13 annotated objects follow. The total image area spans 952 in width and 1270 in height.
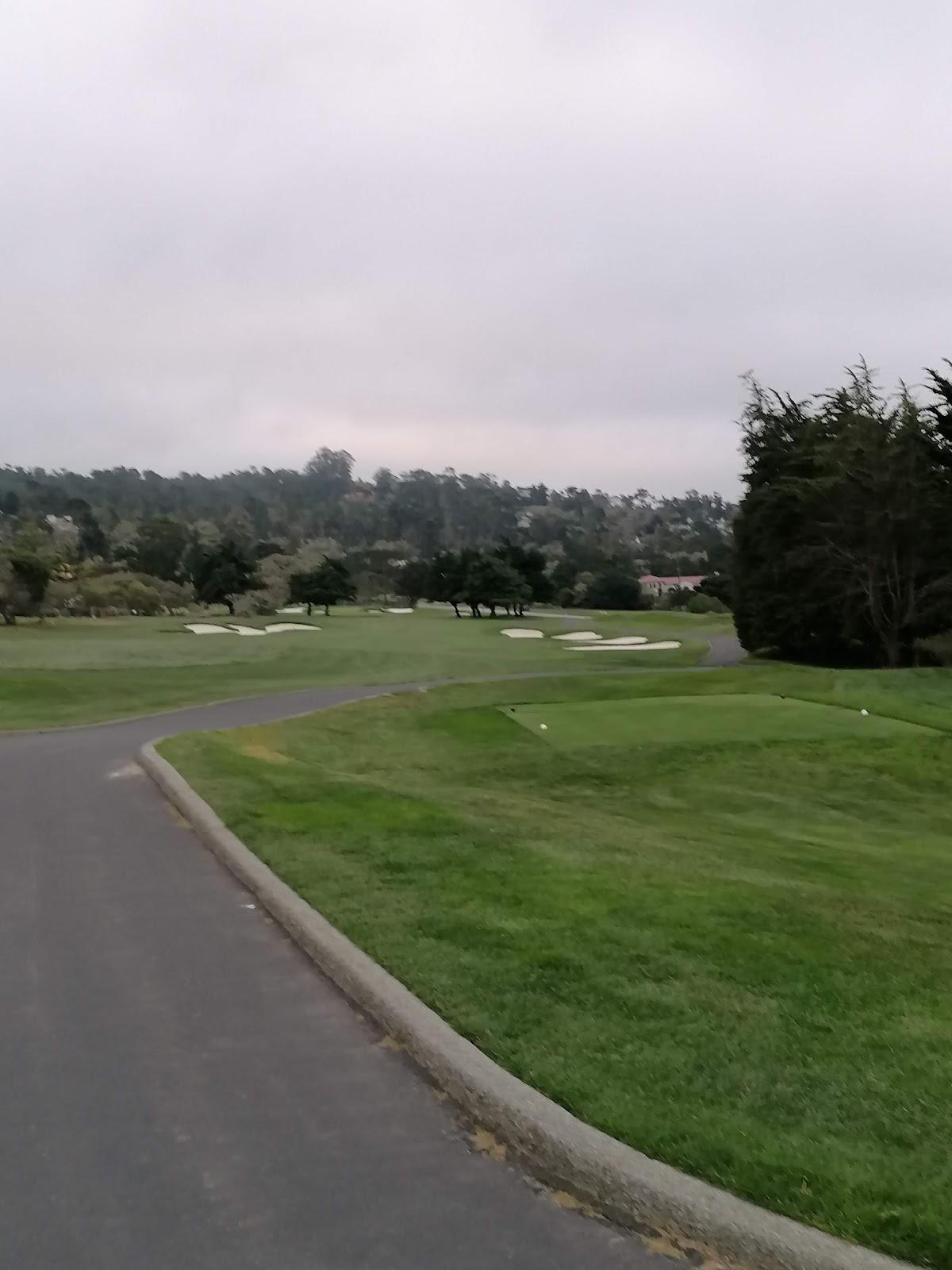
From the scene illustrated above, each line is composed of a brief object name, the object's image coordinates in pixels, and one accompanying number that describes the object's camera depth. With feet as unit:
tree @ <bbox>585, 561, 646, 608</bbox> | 349.00
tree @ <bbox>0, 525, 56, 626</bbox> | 185.68
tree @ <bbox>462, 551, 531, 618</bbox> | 256.32
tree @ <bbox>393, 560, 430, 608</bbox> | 377.71
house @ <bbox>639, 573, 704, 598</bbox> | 427.33
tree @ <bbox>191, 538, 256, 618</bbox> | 286.05
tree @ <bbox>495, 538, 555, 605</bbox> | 291.17
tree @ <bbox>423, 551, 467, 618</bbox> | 269.23
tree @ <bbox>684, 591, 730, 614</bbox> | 339.03
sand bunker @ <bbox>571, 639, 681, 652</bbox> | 156.46
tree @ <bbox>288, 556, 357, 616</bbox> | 292.61
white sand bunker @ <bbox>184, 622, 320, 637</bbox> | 173.47
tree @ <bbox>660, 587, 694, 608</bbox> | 367.45
